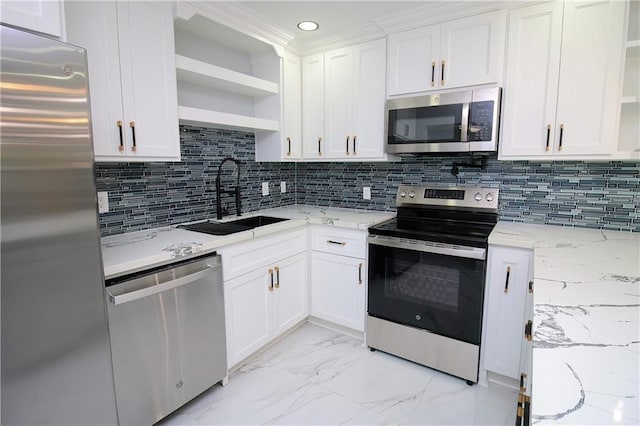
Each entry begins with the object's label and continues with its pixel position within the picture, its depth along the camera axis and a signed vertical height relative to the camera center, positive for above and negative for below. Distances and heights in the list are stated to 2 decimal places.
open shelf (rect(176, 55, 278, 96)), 1.99 +0.65
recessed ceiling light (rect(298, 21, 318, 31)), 2.32 +1.06
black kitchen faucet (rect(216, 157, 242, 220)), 2.46 -0.13
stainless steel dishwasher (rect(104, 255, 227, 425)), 1.48 -0.79
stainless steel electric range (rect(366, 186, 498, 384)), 1.97 -0.66
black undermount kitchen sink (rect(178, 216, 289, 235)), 2.18 -0.35
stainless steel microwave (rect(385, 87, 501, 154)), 2.05 +0.35
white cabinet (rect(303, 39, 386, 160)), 2.48 +0.57
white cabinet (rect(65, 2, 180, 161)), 1.55 +0.50
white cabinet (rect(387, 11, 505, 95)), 2.03 +0.78
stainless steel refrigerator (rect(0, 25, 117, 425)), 1.01 -0.20
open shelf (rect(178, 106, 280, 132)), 2.00 +0.37
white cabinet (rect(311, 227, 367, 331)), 2.41 -0.75
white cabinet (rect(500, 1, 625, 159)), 1.76 +0.53
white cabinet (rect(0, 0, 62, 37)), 1.09 +0.55
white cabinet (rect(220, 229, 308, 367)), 2.02 -0.77
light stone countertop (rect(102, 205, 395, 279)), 1.51 -0.36
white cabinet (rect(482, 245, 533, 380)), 1.85 -0.76
